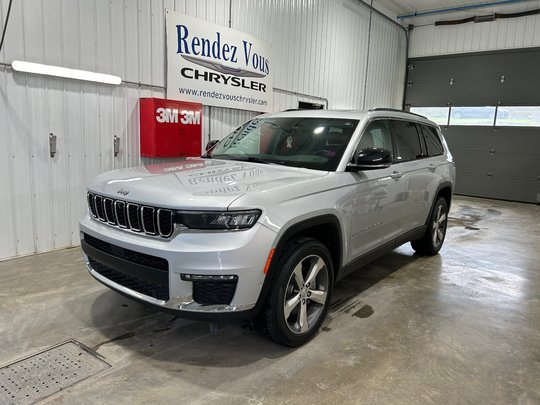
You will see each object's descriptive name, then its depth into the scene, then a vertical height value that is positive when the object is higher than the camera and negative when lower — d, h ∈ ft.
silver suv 7.70 -1.78
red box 18.44 +0.12
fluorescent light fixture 14.48 +1.98
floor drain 7.57 -4.75
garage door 36.06 +2.58
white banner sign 20.02 +3.50
